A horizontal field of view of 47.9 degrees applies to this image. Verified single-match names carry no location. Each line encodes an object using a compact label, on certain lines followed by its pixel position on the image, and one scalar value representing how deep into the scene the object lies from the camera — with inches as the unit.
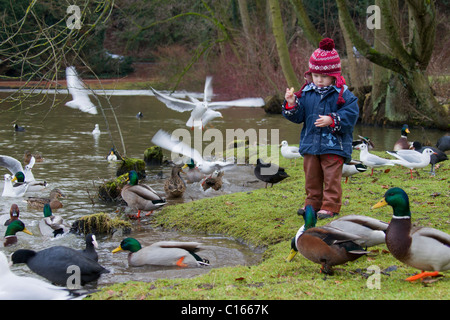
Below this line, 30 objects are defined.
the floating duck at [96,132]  668.4
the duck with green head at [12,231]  251.4
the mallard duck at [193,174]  410.1
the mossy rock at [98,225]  266.2
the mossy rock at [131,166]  425.7
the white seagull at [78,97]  366.3
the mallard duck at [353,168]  309.4
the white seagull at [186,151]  398.6
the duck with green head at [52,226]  263.7
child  220.2
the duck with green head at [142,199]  303.0
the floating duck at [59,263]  179.6
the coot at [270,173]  338.6
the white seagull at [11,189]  368.5
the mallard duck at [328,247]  160.9
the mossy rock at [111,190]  350.0
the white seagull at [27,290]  138.8
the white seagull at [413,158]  323.3
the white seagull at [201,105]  426.4
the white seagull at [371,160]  333.2
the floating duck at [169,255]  210.1
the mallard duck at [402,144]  463.2
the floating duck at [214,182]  374.0
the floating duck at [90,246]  208.7
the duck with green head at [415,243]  147.6
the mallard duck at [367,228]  181.3
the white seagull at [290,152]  401.1
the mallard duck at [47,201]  328.8
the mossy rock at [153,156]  493.7
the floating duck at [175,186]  354.6
